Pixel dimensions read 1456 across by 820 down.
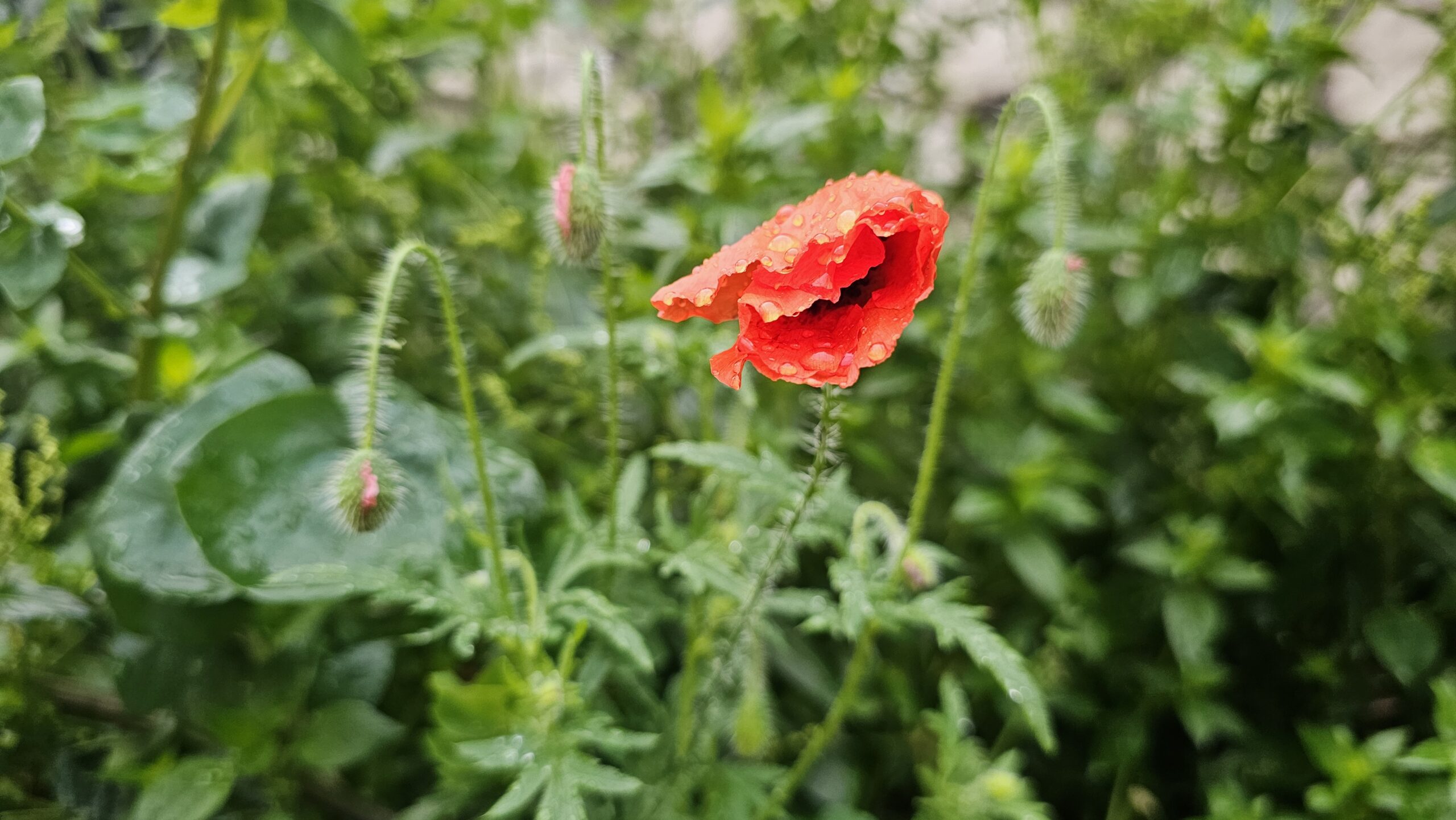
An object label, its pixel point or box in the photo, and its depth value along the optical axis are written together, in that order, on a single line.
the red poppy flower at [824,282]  0.13
